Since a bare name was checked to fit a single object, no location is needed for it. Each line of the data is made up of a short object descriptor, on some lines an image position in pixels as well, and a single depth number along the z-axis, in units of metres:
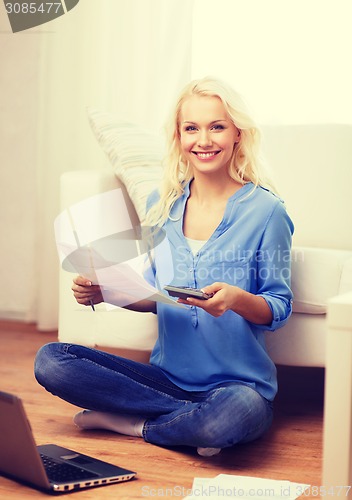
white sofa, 3.80
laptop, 3.16
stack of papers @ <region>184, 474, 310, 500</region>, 3.24
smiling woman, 3.56
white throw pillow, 4.05
